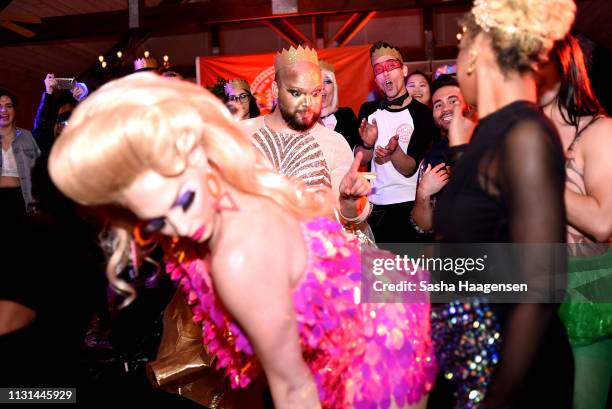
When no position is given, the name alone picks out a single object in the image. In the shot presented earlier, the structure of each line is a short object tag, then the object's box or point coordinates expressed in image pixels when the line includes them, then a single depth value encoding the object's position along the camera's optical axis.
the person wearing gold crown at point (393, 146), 3.50
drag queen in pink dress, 1.13
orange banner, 6.94
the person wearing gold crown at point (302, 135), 2.37
